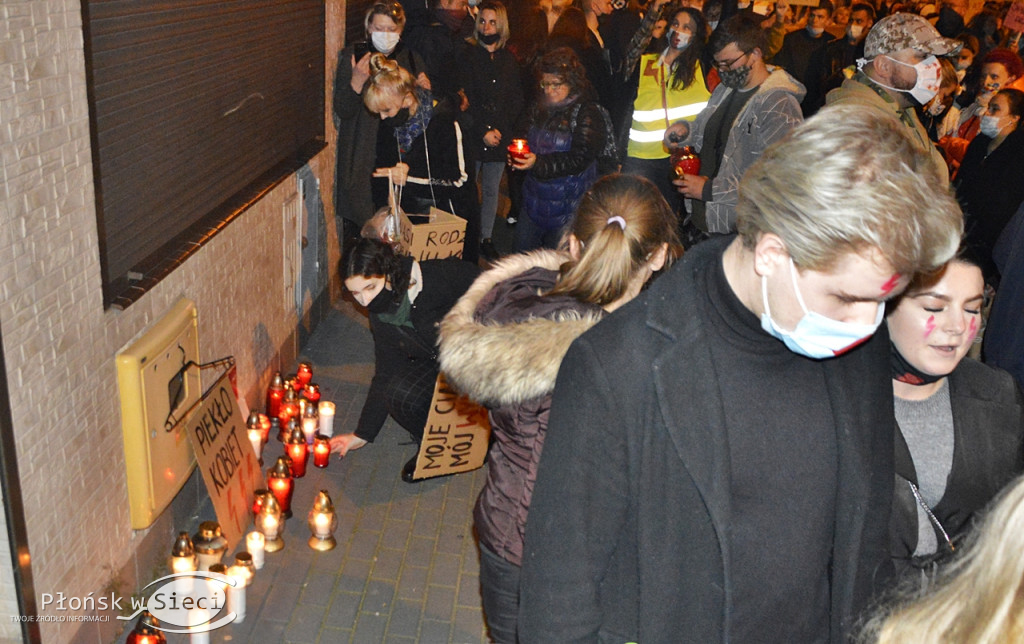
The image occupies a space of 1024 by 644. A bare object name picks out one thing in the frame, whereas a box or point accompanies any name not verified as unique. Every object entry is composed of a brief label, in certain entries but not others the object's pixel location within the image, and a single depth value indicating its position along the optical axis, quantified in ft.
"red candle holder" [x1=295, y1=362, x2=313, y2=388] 20.16
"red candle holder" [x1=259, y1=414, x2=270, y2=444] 17.89
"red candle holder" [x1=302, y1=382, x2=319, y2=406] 19.65
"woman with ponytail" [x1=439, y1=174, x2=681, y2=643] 9.87
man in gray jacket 17.51
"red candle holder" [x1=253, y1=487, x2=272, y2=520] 15.87
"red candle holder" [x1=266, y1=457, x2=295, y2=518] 16.25
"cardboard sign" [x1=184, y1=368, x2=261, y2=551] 14.51
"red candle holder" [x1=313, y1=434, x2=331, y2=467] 18.35
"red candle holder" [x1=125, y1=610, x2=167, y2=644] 12.37
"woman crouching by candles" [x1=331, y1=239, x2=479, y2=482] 16.21
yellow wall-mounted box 12.94
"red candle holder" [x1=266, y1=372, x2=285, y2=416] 19.30
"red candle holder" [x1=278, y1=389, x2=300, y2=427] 18.74
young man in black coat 6.30
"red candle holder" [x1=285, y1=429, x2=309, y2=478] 17.63
